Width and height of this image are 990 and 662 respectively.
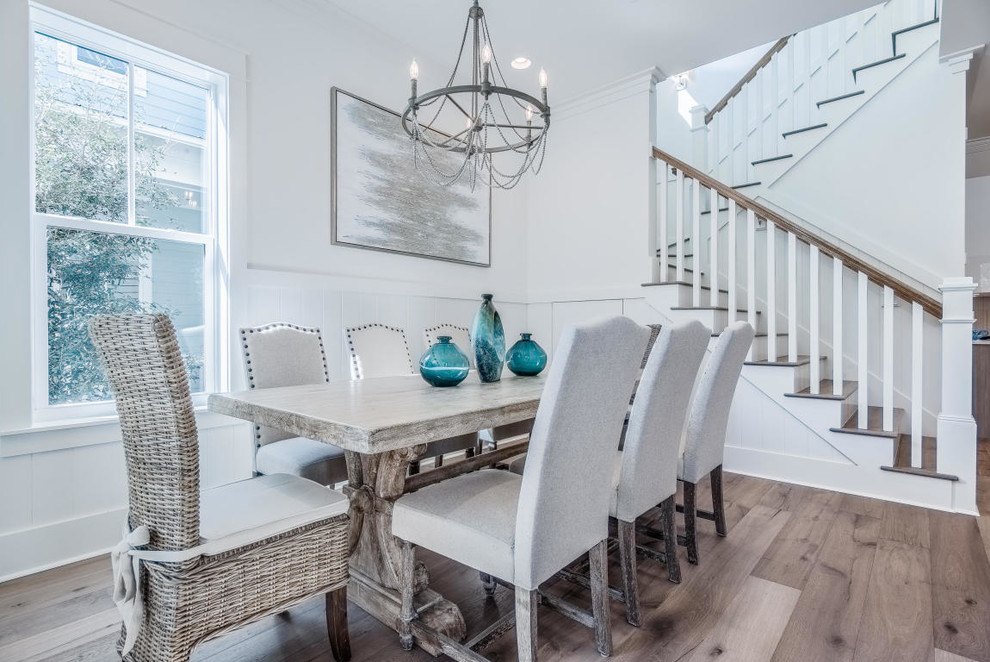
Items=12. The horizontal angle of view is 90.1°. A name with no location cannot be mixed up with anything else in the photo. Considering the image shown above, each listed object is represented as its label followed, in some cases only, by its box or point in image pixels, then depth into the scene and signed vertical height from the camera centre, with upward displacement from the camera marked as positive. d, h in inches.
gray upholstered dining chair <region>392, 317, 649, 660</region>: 43.4 -17.8
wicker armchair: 41.7 -18.9
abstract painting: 117.6 +34.2
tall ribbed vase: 76.7 -2.7
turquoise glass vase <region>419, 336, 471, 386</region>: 72.3 -5.9
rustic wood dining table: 46.5 -10.3
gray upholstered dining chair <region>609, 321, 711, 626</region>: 60.4 -14.0
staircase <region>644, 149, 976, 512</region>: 99.9 -9.9
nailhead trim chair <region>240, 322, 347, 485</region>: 74.2 -9.0
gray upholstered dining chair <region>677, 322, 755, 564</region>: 75.9 -14.0
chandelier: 70.4 +47.4
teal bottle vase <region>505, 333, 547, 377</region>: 86.9 -5.8
